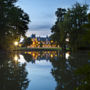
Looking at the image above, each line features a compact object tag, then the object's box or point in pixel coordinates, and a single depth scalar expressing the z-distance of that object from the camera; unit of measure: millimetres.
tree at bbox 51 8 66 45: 63525
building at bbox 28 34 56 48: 140750
